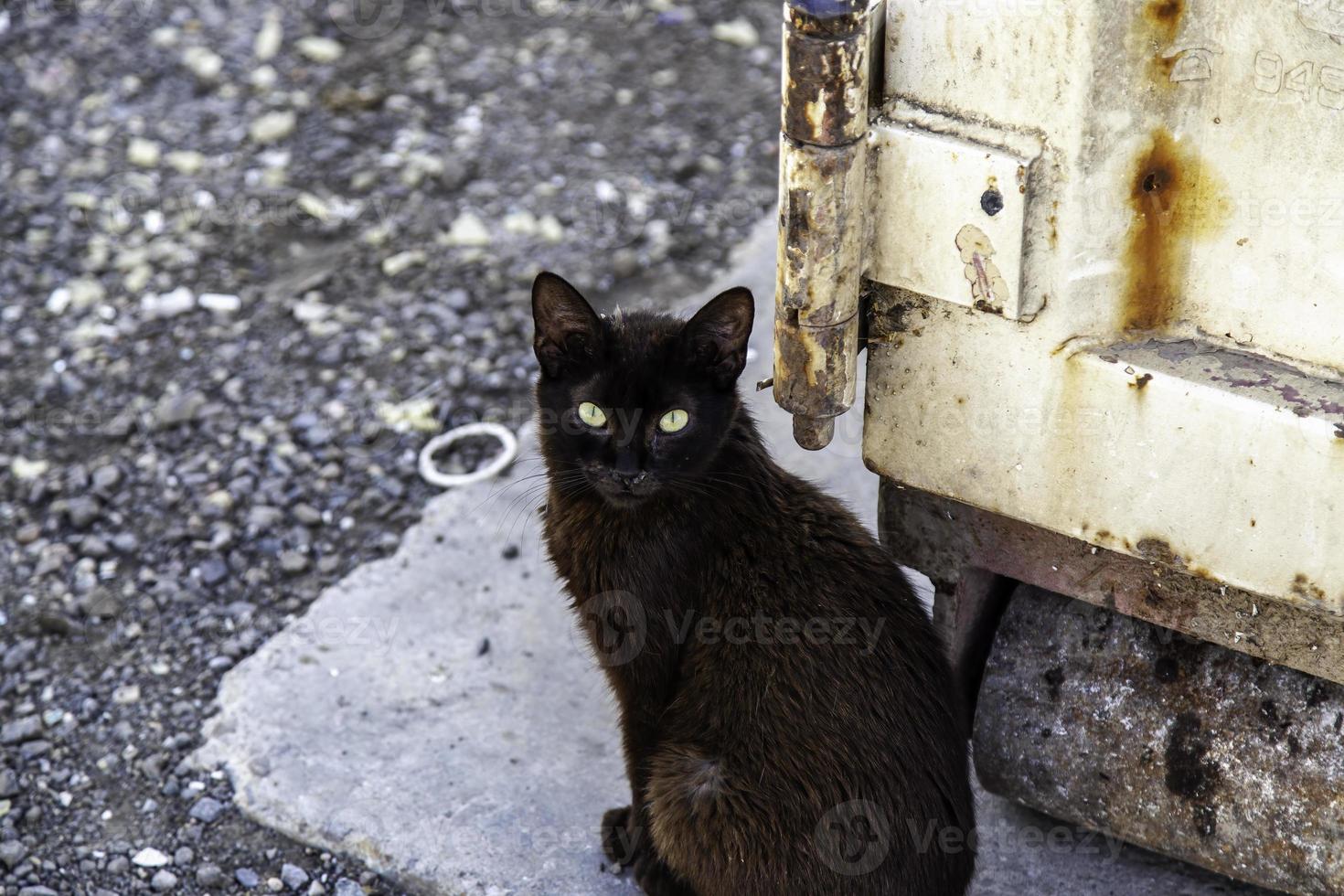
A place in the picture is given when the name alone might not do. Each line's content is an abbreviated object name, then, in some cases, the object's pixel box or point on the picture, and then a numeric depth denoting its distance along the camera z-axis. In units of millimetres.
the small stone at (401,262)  4656
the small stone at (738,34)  5641
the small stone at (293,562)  3668
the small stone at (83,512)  3812
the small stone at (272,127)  5238
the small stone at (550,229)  4758
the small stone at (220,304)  4543
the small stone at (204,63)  5520
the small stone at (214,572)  3645
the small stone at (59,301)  4605
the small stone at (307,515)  3807
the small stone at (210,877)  2881
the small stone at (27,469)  3986
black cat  2465
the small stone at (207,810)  3008
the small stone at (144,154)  5164
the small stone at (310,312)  4480
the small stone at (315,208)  4895
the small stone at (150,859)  2934
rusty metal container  2072
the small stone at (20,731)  3209
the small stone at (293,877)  2873
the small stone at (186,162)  5125
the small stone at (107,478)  3918
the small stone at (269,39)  5617
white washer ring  3887
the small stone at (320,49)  5586
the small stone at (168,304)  4562
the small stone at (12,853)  2918
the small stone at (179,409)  4125
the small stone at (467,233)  4770
